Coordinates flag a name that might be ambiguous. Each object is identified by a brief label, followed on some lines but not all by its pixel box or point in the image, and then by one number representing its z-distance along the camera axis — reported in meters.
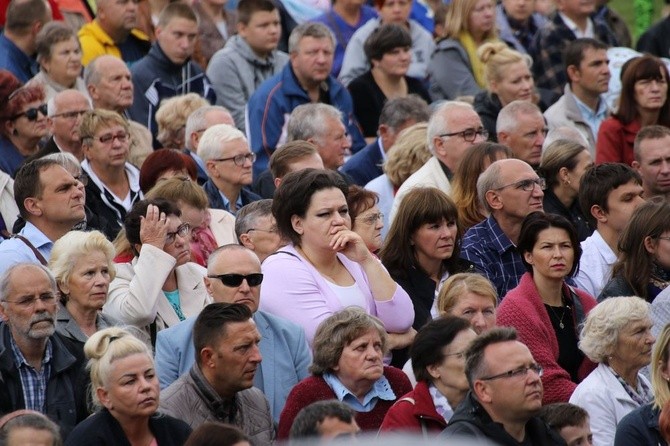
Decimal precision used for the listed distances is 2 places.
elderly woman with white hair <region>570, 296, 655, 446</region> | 16.66
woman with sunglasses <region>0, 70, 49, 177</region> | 22.00
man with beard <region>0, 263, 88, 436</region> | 15.86
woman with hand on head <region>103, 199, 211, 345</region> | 17.58
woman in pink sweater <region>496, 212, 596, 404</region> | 17.45
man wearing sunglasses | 16.28
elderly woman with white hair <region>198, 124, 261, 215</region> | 22.00
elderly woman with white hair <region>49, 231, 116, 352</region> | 16.98
